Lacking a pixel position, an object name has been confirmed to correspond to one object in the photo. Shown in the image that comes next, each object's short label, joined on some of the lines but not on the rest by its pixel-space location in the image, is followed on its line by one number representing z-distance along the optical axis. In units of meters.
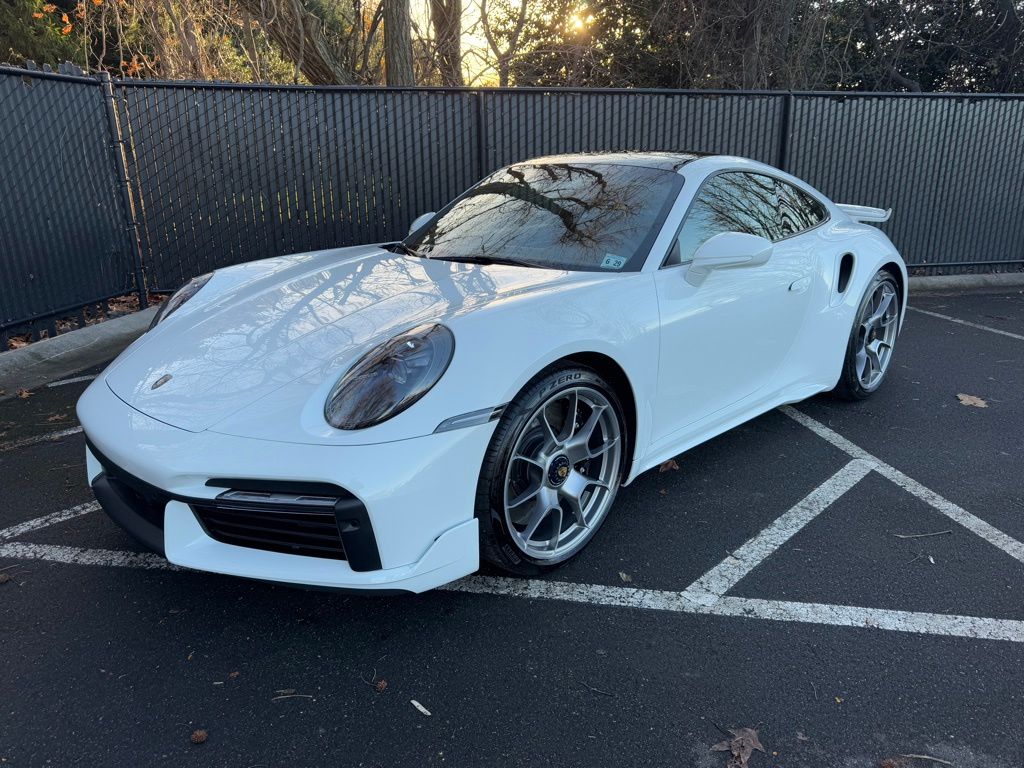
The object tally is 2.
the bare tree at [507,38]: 11.32
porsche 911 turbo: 2.10
